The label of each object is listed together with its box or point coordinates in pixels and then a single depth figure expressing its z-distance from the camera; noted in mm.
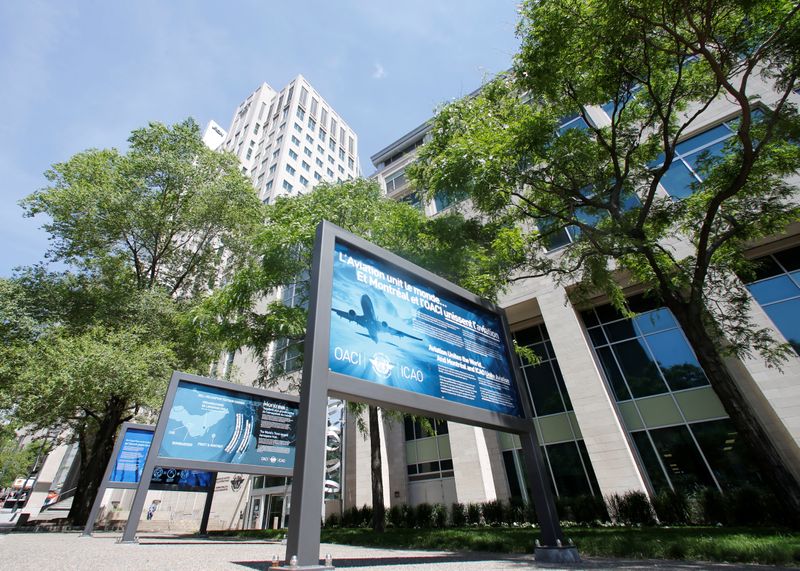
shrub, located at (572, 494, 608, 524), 13318
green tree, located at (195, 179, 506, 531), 12602
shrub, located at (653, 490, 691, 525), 11742
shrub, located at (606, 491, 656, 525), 12203
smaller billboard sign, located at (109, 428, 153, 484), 12531
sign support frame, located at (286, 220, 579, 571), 3480
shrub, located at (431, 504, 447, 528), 16531
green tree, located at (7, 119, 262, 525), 14766
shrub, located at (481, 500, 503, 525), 14983
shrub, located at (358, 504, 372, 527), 18219
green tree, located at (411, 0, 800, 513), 7684
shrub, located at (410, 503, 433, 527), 16828
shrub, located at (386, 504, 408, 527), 17500
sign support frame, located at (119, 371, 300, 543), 9258
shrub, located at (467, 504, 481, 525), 15570
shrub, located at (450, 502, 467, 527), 15898
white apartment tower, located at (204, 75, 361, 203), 52906
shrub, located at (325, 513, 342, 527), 19453
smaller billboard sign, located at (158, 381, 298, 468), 10484
